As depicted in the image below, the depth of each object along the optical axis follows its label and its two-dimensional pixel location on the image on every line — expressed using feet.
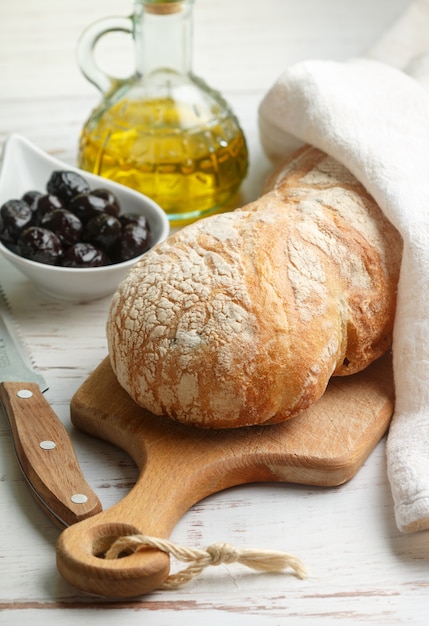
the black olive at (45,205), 2.88
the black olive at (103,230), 2.83
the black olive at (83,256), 2.80
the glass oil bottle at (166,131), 3.09
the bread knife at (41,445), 2.34
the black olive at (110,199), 2.89
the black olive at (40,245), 2.79
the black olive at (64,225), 2.81
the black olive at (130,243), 2.84
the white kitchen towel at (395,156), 2.46
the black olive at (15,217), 2.86
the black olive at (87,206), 2.87
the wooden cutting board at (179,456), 2.24
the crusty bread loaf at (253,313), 2.42
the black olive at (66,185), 2.94
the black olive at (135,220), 2.88
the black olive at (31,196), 2.96
